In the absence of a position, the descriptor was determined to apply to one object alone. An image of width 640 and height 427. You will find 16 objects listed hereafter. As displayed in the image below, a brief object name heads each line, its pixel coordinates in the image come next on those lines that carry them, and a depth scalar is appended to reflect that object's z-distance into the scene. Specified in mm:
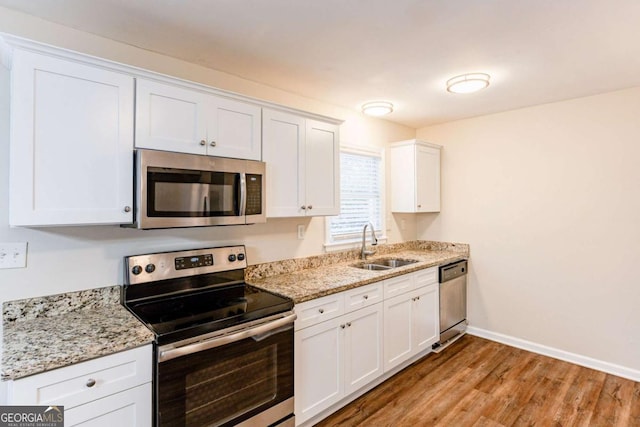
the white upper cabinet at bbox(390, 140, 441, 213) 3695
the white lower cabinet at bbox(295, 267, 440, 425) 2125
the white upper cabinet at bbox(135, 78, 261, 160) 1747
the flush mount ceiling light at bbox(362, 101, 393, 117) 3145
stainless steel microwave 1699
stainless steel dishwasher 3355
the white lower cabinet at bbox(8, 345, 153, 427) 1217
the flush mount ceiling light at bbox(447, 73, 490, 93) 2541
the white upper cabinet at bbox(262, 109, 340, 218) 2309
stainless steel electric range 1495
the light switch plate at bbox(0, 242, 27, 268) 1629
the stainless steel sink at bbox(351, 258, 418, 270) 3286
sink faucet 3385
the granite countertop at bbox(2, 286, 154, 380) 1250
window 3314
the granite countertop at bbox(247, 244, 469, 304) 2201
